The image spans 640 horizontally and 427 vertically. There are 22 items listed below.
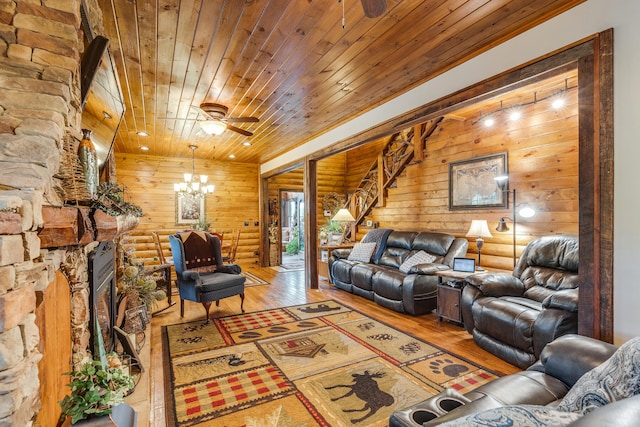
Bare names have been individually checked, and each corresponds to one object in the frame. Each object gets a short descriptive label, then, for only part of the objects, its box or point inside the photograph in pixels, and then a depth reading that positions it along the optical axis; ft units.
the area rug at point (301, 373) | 6.61
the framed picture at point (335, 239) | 21.13
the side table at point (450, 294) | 11.08
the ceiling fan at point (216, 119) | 11.76
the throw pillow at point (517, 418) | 2.43
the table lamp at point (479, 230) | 12.84
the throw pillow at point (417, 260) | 14.23
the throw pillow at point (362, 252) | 16.93
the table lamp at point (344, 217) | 20.48
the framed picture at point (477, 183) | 13.62
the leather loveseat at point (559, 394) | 2.42
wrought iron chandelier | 19.79
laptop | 11.61
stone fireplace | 3.35
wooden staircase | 17.20
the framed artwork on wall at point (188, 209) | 22.88
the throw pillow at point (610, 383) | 3.05
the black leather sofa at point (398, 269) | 12.64
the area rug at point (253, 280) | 19.21
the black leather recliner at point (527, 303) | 7.36
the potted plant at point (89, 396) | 4.51
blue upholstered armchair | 12.26
